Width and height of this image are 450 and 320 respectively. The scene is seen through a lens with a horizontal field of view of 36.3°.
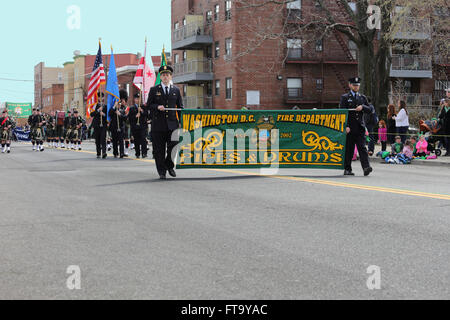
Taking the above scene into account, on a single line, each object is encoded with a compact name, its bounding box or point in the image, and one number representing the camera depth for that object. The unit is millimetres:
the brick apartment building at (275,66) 50031
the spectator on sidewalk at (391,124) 25684
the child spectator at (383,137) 24233
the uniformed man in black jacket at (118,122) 23812
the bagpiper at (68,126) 33266
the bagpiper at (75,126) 32812
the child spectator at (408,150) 21344
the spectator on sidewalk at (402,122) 24984
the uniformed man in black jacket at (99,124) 24628
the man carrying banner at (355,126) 14461
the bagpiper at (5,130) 31194
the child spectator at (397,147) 22047
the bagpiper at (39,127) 31547
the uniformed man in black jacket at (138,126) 23312
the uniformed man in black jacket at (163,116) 13953
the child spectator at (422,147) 21922
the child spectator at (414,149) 22169
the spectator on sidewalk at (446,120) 22094
